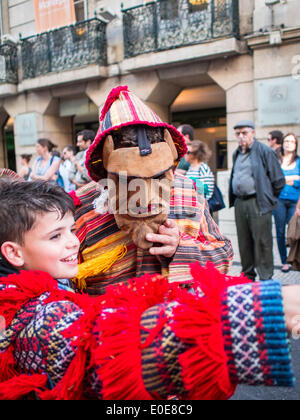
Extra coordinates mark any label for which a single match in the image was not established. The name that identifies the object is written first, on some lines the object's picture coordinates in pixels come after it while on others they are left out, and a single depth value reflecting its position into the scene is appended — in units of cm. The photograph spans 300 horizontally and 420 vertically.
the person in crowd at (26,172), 835
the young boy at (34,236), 111
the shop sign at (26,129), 1172
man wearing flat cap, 478
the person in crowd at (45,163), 691
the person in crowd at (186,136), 541
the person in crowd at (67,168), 684
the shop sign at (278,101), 779
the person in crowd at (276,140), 623
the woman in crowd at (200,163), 501
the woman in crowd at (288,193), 559
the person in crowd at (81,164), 593
